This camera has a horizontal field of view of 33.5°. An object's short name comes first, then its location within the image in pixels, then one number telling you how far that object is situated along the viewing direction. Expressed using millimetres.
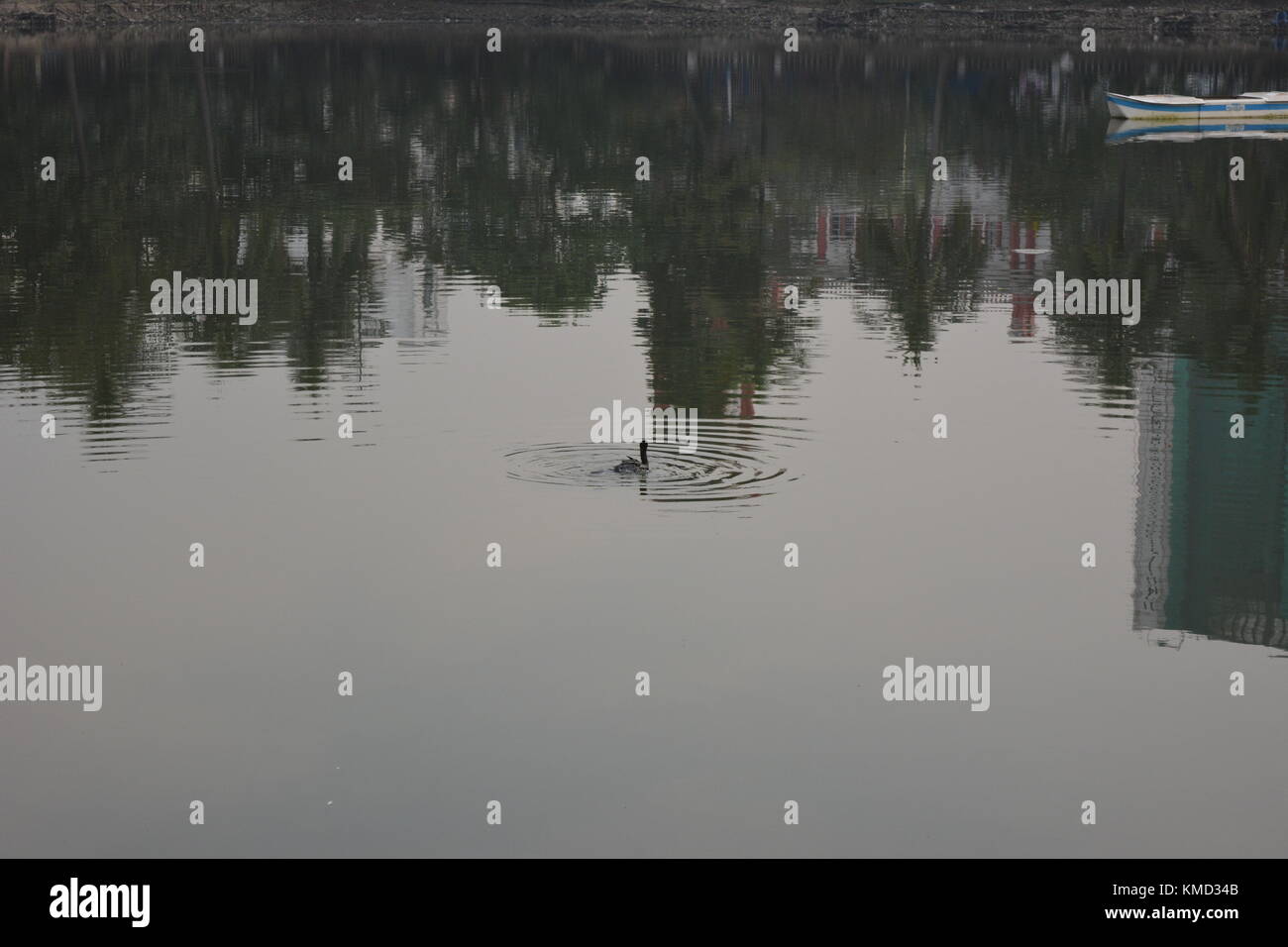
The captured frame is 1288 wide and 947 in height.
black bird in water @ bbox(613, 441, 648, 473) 29031
